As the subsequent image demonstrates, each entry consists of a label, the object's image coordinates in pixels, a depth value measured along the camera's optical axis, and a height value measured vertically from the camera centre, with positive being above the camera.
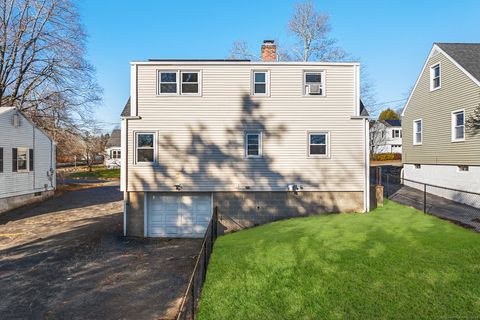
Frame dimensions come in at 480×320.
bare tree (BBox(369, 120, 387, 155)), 48.26 +3.66
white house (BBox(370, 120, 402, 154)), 51.54 +3.67
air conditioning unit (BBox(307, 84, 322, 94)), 14.27 +3.24
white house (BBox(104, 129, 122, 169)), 53.05 +1.38
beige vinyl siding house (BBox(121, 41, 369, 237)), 14.29 +0.99
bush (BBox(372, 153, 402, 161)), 47.28 +0.16
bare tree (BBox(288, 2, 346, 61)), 31.33 +12.73
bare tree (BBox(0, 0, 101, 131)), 25.52 +7.70
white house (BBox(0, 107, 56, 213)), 19.11 -0.21
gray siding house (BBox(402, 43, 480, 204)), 15.77 +2.24
